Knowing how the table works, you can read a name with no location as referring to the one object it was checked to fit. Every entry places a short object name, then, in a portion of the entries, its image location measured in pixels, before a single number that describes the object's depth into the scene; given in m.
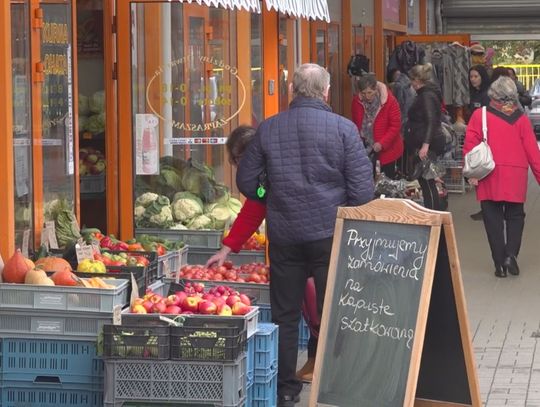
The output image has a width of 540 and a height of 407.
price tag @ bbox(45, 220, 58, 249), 7.77
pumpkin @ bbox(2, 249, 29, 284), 6.64
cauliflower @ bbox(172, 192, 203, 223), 9.52
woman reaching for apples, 7.32
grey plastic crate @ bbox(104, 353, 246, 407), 5.93
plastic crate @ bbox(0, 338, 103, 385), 6.31
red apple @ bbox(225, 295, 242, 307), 6.49
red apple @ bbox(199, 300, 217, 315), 6.39
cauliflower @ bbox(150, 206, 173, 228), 9.38
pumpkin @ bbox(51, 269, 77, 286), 6.57
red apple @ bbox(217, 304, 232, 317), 6.36
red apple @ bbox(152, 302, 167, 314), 6.38
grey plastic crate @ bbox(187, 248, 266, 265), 8.80
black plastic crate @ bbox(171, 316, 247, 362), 5.92
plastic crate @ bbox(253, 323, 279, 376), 6.48
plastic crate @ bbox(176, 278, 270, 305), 7.61
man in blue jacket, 6.70
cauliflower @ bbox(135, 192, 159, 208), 9.51
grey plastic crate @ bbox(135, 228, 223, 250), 9.03
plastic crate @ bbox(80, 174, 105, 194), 9.74
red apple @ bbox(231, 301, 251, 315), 6.40
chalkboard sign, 6.11
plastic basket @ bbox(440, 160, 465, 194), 18.92
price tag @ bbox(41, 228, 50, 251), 7.71
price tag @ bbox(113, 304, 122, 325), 6.27
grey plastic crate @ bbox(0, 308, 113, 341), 6.34
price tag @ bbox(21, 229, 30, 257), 7.38
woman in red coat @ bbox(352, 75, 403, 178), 14.93
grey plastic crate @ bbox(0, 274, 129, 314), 6.34
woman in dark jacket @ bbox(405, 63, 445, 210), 14.50
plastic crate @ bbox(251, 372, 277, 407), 6.50
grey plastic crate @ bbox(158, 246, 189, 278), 7.91
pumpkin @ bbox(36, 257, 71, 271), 6.98
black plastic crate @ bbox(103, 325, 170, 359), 5.97
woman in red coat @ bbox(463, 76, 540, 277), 11.19
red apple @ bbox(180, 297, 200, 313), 6.42
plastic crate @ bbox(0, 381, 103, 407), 6.32
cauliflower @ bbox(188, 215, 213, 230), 9.38
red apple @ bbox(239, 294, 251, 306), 6.61
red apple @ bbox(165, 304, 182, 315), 6.33
